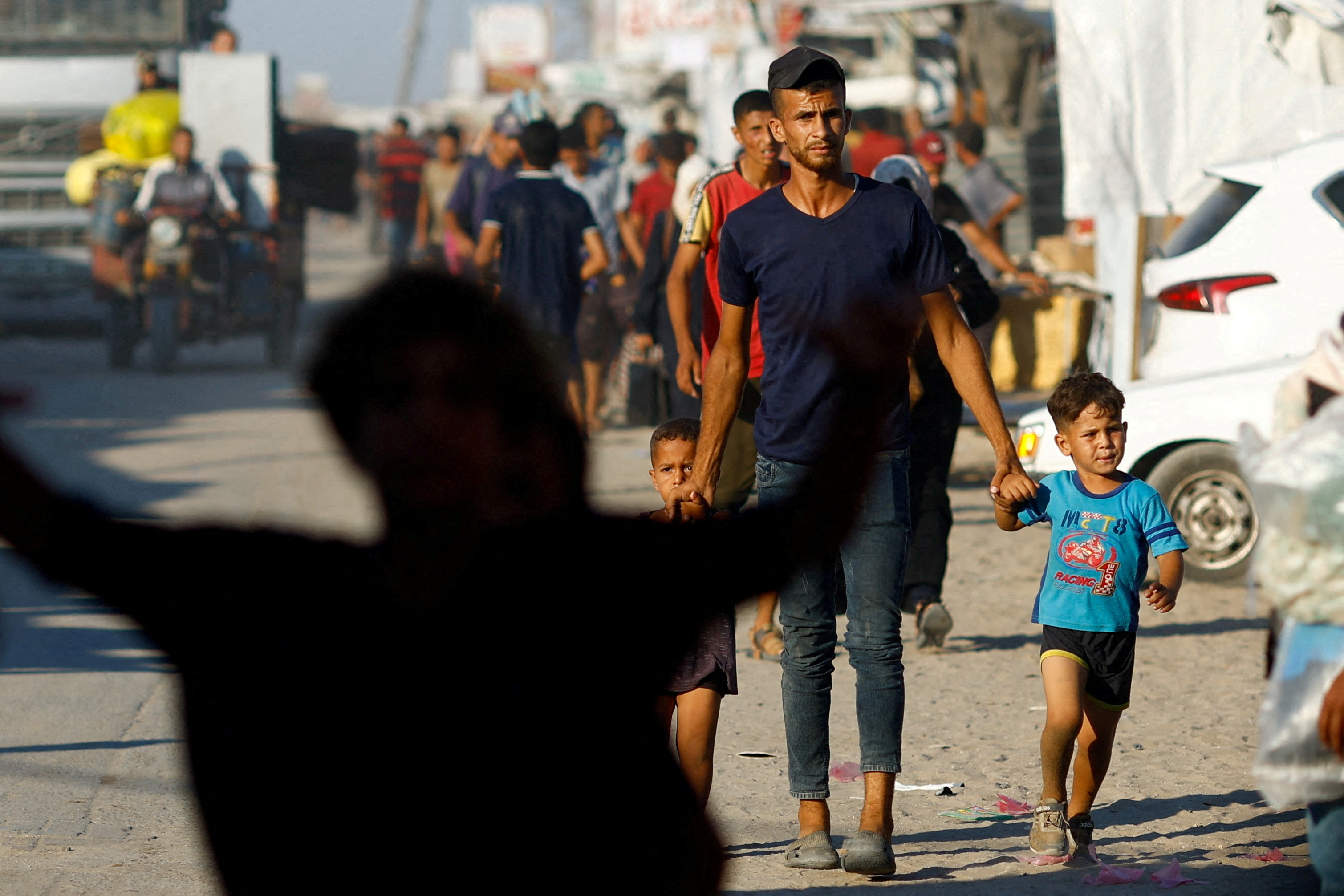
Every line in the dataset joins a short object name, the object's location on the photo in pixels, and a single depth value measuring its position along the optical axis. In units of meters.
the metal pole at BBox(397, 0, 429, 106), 160.25
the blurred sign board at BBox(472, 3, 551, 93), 150.75
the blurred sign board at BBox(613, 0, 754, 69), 56.16
